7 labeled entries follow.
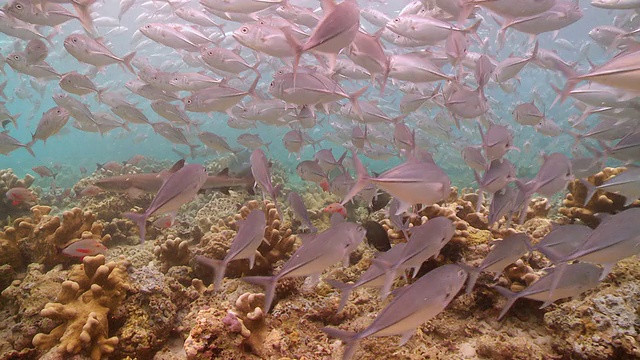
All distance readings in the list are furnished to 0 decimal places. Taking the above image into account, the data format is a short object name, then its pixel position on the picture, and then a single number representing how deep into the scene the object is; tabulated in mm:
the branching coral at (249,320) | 2791
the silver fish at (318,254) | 2236
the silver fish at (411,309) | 1894
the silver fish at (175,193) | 2473
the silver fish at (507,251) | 2580
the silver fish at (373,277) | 2262
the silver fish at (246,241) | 2416
